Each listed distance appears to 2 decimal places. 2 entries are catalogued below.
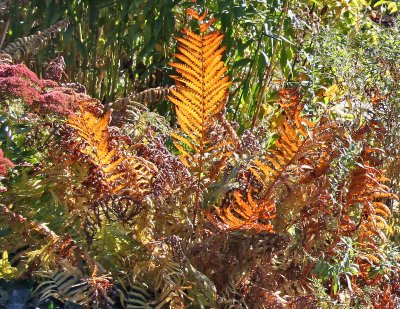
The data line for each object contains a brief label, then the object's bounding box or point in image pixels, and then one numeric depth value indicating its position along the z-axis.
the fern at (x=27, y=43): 3.09
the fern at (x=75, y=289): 2.65
